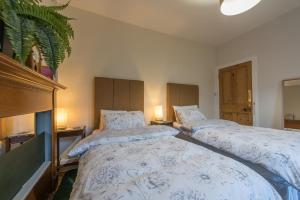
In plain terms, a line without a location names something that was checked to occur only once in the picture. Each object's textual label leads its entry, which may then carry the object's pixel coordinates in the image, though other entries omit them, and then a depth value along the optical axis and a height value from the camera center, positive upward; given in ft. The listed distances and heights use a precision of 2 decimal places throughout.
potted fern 2.40 +1.20
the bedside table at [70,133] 7.89 -1.52
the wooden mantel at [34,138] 2.73 -1.01
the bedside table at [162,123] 10.26 -1.30
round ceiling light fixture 5.87 +3.41
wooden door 11.37 +0.58
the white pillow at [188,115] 10.34 -0.88
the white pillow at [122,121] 8.14 -0.95
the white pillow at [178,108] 11.10 -0.44
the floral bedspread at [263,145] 4.38 -1.41
